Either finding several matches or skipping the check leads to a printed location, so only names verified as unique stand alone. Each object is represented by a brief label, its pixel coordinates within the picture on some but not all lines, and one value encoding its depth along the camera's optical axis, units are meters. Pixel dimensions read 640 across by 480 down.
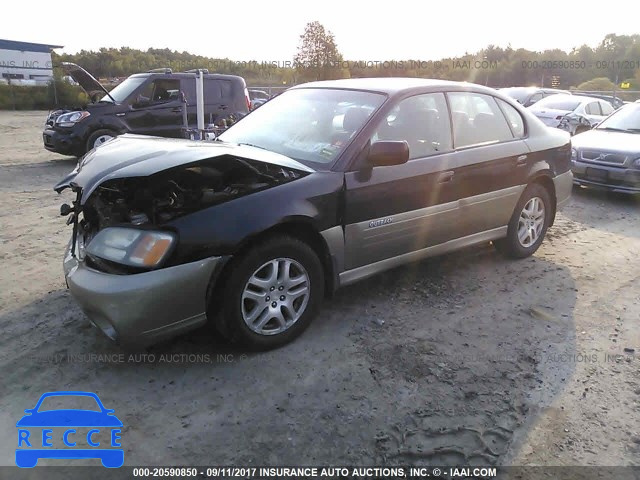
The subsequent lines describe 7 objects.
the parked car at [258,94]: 23.73
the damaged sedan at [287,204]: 2.92
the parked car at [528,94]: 16.19
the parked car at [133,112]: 10.03
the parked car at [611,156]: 7.56
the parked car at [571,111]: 12.94
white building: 41.09
